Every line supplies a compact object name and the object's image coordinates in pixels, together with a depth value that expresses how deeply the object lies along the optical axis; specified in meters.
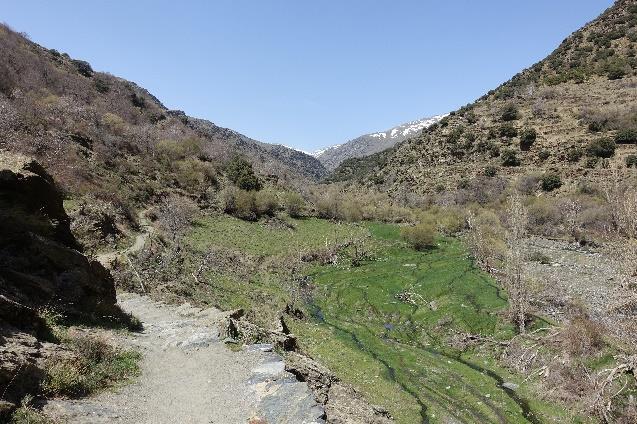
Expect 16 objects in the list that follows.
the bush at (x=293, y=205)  57.25
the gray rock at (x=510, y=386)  18.81
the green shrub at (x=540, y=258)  36.17
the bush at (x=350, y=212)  60.53
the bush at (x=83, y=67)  86.11
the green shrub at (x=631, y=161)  57.62
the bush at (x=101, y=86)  77.99
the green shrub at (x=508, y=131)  78.20
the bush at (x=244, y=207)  51.41
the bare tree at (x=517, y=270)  24.05
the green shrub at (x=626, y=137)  63.62
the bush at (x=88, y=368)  9.05
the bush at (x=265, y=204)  53.31
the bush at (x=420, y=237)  45.66
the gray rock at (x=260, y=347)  14.19
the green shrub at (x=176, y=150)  59.31
